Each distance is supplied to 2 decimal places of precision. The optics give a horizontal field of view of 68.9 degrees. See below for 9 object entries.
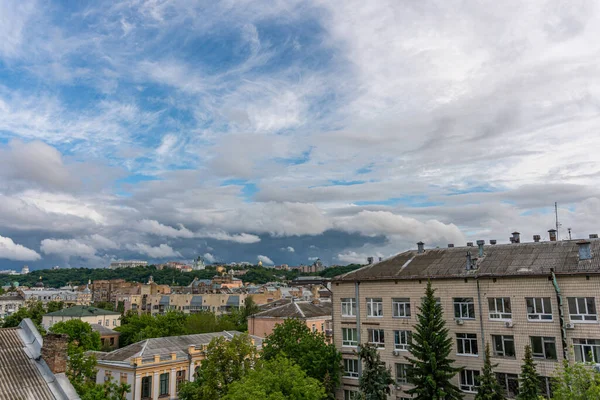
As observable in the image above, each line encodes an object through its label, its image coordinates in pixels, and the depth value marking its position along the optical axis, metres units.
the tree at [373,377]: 31.33
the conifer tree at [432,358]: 29.16
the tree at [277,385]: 25.23
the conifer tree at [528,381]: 26.11
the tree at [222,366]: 30.30
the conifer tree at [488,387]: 27.14
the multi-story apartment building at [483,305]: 28.53
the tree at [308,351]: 35.22
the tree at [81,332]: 62.56
